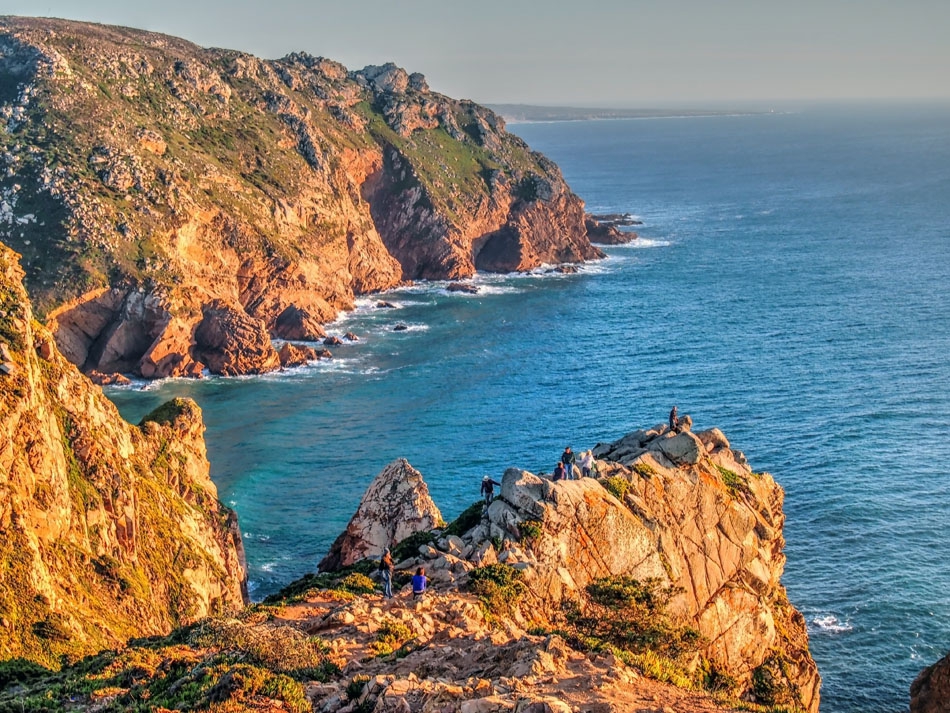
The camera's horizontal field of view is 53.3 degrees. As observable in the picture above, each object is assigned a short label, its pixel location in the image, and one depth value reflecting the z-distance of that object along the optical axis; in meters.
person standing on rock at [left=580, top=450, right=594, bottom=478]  41.06
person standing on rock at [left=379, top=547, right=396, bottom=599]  33.62
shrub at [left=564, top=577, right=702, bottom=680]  33.75
